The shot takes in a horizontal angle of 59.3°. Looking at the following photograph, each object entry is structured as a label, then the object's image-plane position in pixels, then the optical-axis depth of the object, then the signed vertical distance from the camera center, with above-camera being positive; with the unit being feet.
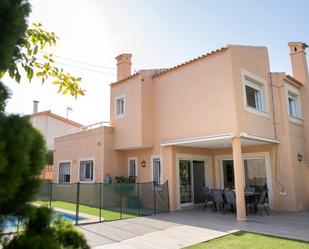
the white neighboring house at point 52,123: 109.87 +21.14
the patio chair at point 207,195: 47.14 -3.96
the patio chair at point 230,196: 41.51 -3.81
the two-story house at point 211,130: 42.14 +7.42
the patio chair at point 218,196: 43.69 -3.95
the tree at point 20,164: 7.20 +0.28
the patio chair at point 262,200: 41.64 -4.48
